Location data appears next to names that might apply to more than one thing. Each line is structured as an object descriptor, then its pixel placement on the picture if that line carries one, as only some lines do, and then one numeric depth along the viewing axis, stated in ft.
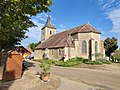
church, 66.97
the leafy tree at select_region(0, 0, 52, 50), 17.14
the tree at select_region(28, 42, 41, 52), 142.84
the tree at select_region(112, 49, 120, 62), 72.41
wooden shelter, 21.72
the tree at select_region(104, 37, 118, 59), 87.84
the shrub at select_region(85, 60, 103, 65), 53.54
